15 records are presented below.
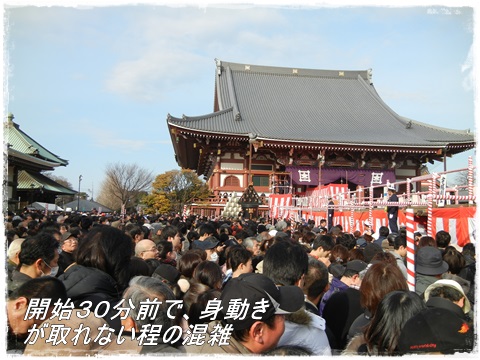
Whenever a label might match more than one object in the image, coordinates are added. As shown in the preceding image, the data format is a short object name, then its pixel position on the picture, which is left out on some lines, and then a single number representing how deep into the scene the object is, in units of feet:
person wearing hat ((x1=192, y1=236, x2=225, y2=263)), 17.27
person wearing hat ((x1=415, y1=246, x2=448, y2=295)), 13.41
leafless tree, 145.07
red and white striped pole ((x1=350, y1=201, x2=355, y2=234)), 41.37
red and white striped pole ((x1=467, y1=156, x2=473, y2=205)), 26.69
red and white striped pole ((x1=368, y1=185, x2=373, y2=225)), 39.12
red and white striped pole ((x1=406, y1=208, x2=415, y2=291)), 13.16
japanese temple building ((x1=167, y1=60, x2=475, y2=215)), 73.72
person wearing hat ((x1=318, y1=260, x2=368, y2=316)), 10.99
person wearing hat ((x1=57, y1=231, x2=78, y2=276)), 14.37
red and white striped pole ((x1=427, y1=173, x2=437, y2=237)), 27.91
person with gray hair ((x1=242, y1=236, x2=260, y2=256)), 18.21
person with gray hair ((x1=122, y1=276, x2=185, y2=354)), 6.96
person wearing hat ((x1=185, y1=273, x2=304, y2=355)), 6.68
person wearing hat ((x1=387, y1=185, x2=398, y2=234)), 34.63
